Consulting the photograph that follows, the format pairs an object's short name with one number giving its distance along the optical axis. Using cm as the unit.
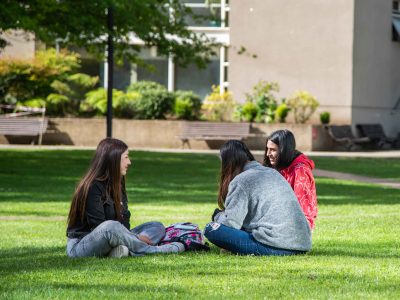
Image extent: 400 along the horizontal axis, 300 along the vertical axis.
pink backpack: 1126
